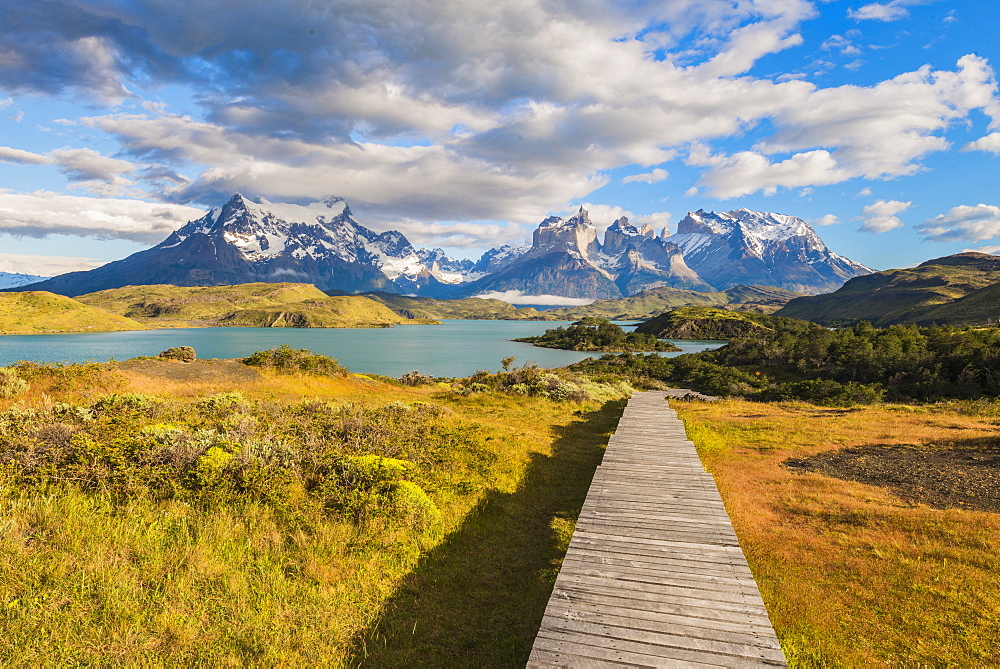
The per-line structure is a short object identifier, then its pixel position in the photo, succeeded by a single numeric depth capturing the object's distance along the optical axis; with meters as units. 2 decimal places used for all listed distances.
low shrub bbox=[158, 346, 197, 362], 37.96
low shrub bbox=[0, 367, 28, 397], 20.52
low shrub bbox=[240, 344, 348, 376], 36.88
